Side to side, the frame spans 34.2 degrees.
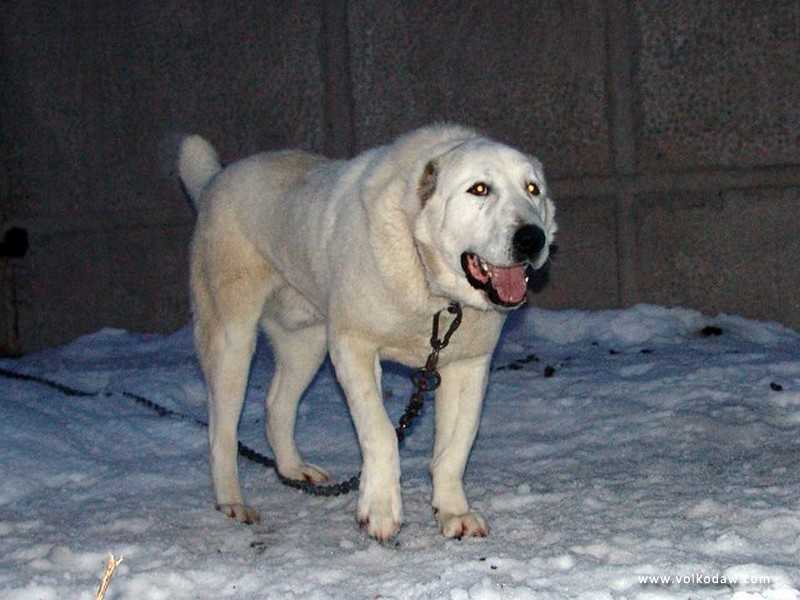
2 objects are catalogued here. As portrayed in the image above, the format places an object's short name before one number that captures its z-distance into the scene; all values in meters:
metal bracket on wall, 9.08
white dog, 4.28
